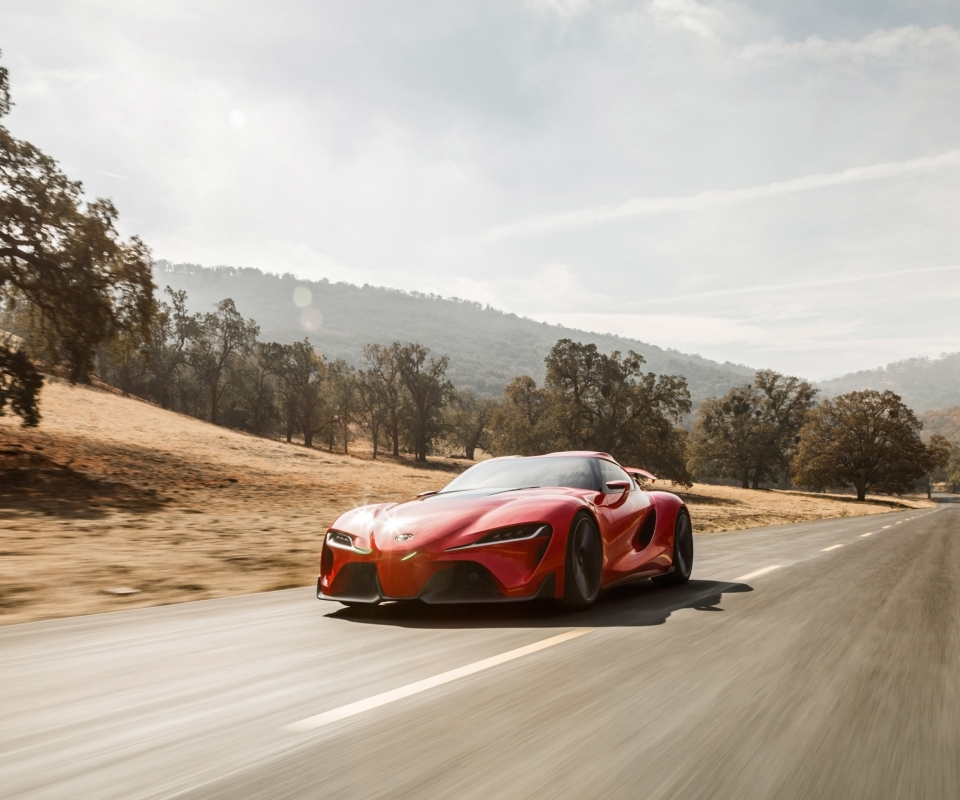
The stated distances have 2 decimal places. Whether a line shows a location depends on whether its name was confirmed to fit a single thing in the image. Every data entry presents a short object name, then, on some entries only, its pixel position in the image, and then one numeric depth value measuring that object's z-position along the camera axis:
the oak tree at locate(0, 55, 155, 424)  22.80
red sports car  5.34
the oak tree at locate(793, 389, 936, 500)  72.75
